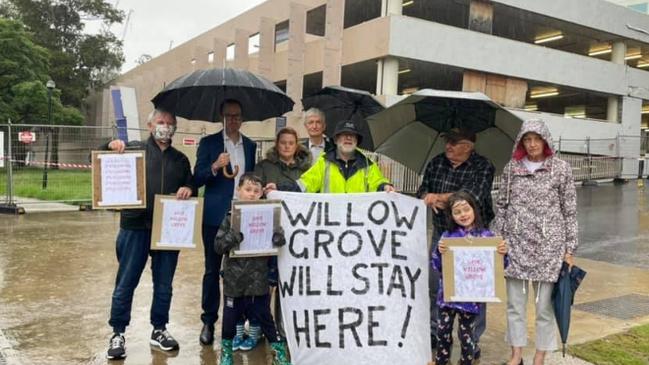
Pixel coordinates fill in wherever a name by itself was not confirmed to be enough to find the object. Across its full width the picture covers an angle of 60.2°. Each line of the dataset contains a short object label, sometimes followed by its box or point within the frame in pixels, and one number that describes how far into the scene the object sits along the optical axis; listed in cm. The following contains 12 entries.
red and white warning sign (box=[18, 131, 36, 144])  1417
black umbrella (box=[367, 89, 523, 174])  439
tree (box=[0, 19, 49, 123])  3506
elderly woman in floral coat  404
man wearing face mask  438
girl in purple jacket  397
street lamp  1596
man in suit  463
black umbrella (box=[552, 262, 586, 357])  404
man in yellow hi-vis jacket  437
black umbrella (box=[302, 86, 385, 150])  517
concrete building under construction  1934
